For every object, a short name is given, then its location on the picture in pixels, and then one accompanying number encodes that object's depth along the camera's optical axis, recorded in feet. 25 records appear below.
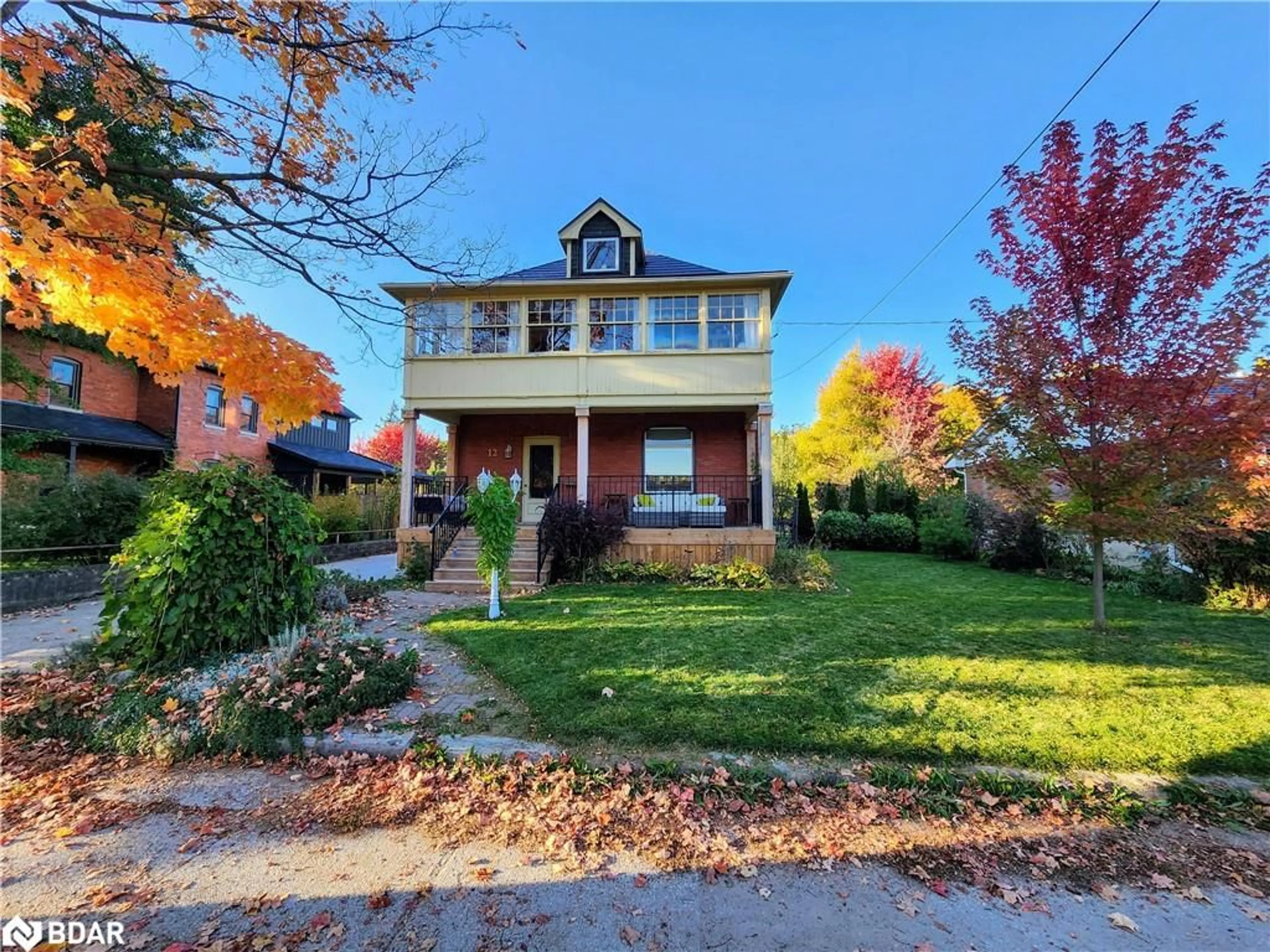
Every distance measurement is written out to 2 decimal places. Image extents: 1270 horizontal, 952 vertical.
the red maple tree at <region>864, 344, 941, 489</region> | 81.71
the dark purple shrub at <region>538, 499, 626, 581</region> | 35.32
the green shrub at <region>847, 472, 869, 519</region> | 65.21
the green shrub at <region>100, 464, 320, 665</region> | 14.33
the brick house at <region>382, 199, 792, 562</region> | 38.70
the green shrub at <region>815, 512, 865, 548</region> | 62.08
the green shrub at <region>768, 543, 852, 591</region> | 33.32
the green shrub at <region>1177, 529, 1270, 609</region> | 27.53
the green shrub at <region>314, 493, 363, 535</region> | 53.11
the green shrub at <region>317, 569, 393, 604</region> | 28.09
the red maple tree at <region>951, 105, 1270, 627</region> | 18.44
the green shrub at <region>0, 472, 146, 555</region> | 29.27
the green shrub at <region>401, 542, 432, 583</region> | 35.65
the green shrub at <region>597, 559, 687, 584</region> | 35.24
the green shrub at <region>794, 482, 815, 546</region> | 60.80
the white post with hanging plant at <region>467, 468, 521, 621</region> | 24.76
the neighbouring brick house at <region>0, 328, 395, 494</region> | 46.85
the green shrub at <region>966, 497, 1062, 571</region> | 42.09
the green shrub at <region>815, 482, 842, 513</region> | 68.23
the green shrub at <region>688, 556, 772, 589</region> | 33.63
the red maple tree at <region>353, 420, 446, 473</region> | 120.78
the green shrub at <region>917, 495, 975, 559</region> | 50.21
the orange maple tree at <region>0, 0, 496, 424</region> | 11.10
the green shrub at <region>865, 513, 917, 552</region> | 59.82
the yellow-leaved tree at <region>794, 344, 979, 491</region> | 83.15
